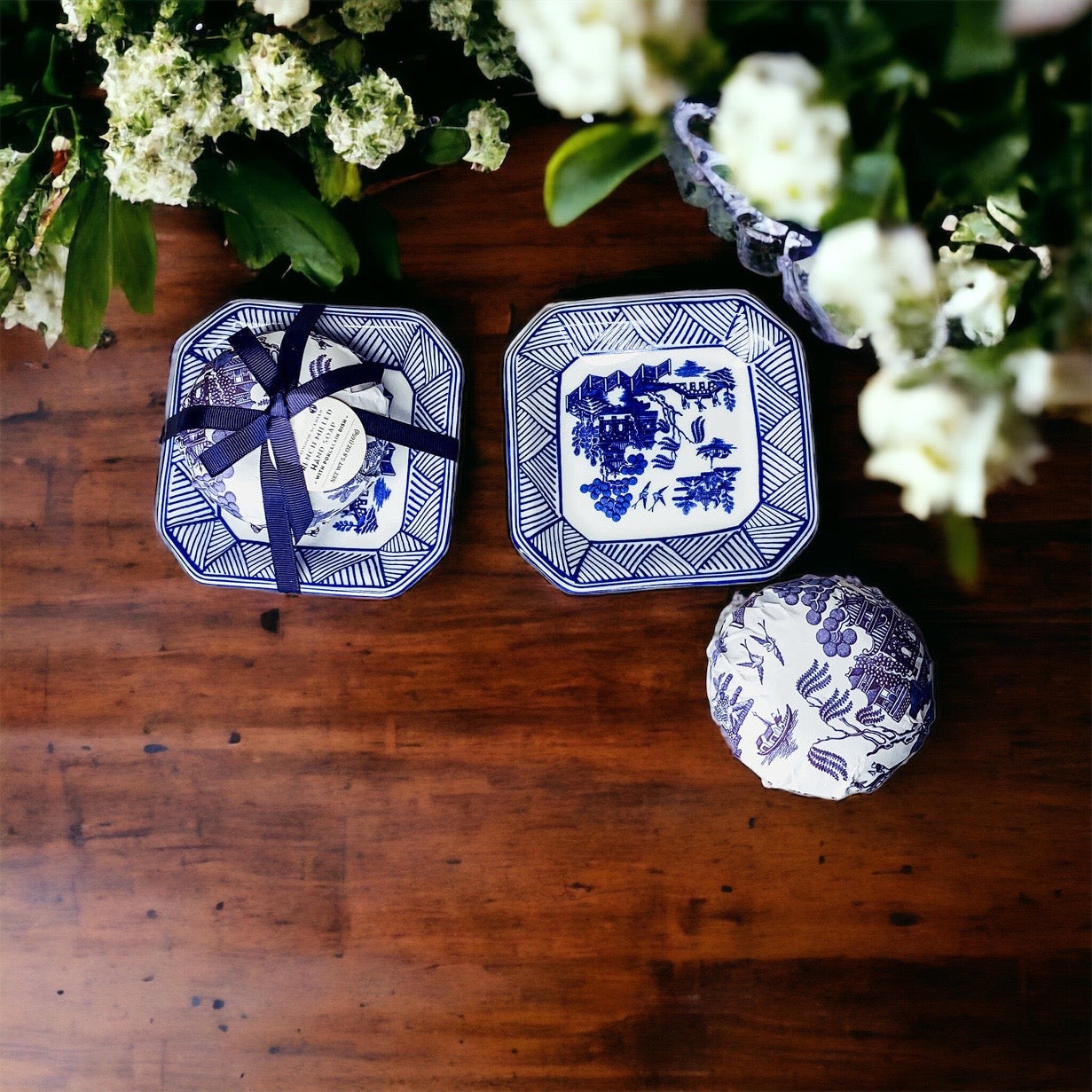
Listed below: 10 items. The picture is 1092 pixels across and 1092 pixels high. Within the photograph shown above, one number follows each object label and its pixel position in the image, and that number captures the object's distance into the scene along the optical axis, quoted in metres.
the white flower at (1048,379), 0.28
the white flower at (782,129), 0.26
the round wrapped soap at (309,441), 0.64
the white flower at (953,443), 0.26
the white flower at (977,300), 0.39
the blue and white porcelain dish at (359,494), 0.68
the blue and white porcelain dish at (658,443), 0.68
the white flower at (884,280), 0.28
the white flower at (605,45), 0.26
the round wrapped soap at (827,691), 0.60
